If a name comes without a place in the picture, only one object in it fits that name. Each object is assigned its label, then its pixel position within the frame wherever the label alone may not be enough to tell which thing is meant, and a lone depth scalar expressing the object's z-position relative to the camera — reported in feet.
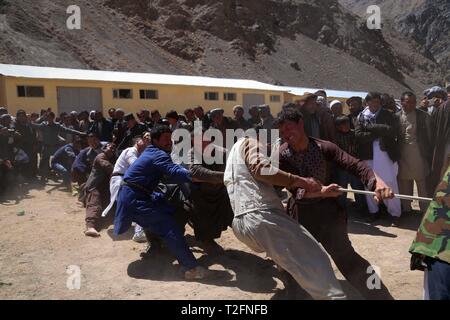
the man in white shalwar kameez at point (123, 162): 19.45
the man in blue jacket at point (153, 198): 14.55
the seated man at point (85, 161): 24.73
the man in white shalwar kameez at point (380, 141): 19.21
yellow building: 64.44
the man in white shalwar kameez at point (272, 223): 10.30
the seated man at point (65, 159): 29.50
